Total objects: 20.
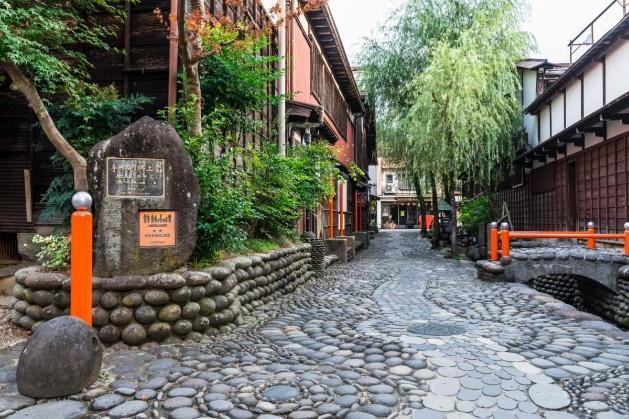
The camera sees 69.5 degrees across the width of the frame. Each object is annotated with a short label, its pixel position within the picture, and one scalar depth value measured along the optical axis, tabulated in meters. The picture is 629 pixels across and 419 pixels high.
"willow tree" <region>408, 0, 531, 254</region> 14.38
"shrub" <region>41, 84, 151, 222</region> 6.54
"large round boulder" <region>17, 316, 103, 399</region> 3.49
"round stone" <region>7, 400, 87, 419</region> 3.22
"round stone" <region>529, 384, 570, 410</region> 3.54
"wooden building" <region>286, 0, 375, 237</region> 11.81
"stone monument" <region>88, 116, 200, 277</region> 4.98
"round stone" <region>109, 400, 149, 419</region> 3.31
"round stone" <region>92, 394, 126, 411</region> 3.39
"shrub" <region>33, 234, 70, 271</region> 5.18
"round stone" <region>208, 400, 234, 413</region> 3.42
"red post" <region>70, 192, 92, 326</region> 4.00
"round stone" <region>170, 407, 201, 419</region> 3.30
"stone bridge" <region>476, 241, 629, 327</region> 9.75
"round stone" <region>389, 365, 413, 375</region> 4.16
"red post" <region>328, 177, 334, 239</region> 15.33
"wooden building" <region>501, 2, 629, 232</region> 11.95
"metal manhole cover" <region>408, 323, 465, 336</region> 5.55
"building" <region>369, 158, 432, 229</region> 55.59
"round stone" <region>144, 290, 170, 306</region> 4.80
